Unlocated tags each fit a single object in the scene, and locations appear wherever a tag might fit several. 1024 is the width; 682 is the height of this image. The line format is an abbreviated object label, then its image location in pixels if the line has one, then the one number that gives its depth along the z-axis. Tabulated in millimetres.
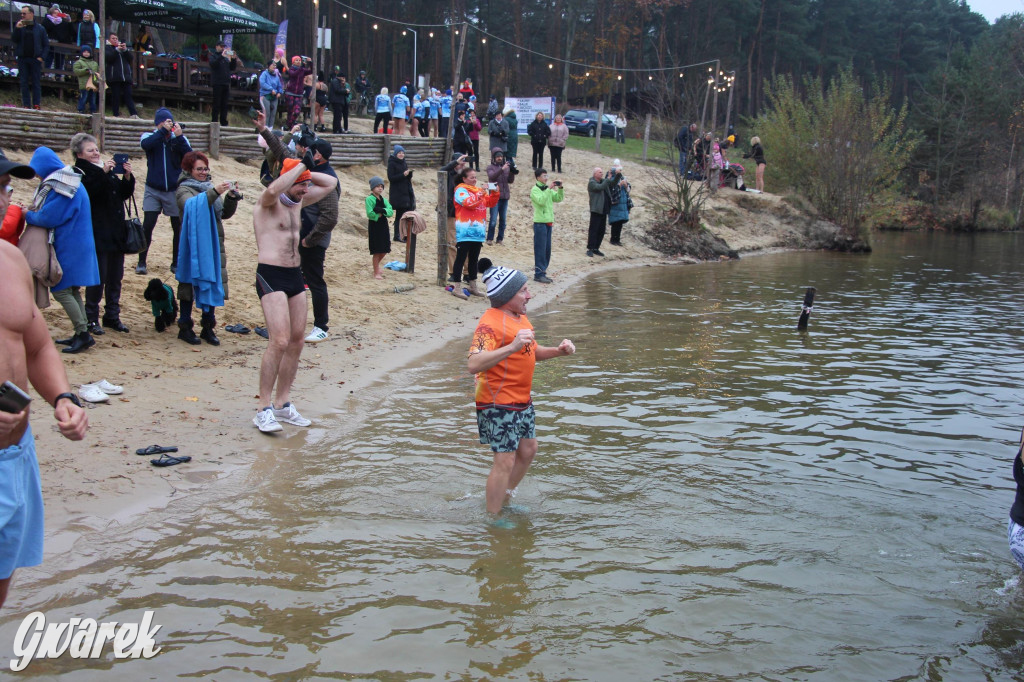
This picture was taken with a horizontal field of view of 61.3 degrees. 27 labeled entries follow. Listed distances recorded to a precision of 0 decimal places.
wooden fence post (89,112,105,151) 14266
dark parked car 39866
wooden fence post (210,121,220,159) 16672
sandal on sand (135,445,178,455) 6238
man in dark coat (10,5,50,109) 15797
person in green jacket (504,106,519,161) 23266
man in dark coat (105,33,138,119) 16672
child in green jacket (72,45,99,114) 16484
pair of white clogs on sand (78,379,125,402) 6895
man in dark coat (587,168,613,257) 18781
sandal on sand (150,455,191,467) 6086
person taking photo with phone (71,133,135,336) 8359
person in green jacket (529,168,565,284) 15859
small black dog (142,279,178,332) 8914
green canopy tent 19891
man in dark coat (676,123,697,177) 24891
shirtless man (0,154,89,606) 3088
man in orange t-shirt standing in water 5273
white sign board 32156
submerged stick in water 12516
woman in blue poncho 8703
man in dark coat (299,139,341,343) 8867
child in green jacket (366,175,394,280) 12750
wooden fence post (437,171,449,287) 13359
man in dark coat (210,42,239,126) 18734
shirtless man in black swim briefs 6922
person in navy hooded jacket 10156
